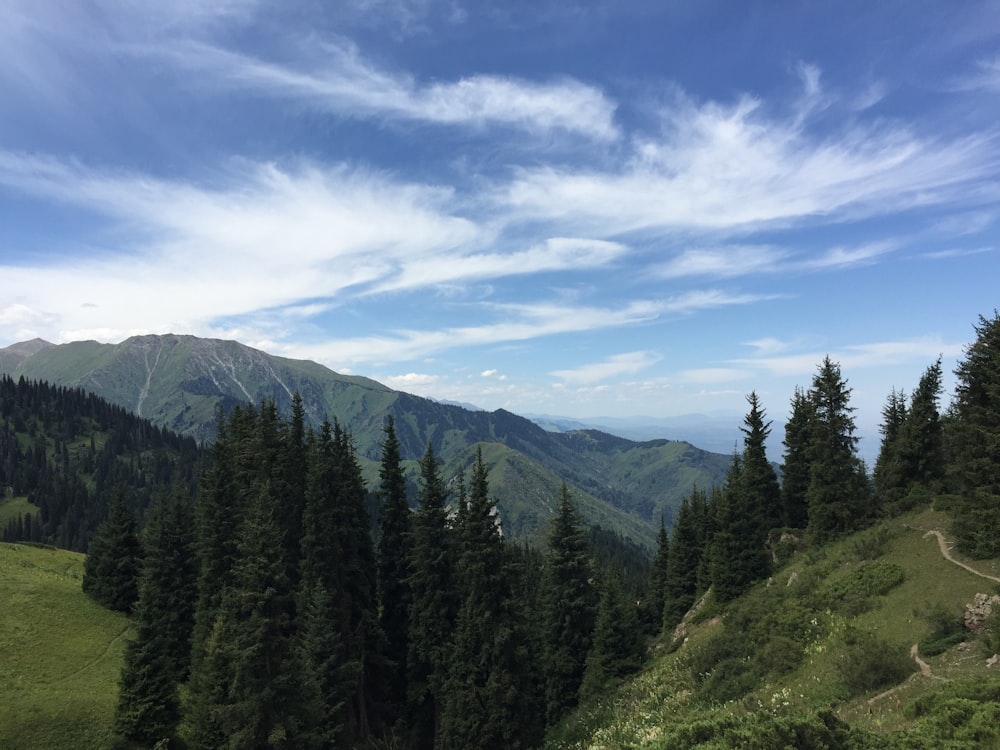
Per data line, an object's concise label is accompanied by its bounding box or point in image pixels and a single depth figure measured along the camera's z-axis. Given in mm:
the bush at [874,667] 20000
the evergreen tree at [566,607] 48406
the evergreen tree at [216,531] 38469
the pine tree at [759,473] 58156
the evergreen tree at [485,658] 35938
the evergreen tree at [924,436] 45188
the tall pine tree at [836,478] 45906
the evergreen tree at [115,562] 51469
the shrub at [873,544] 35156
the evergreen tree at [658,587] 84625
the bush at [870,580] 30125
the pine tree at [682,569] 66688
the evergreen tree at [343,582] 36969
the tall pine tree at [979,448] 29266
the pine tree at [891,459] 47312
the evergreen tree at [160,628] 31891
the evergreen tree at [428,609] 41719
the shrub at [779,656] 26719
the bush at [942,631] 21203
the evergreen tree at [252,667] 25719
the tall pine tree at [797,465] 58281
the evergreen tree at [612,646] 42469
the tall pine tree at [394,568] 46406
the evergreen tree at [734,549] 47219
